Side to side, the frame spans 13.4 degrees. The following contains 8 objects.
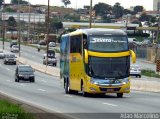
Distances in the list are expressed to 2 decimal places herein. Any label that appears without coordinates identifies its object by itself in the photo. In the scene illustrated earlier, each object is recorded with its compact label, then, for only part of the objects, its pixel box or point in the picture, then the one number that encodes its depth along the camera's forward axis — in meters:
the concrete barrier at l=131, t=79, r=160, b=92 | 43.85
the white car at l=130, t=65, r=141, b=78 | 76.62
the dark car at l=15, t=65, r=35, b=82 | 62.97
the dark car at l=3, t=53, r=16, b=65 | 100.37
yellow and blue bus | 33.31
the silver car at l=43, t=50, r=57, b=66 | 100.38
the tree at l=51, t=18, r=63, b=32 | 183.94
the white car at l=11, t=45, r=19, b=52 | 134.05
